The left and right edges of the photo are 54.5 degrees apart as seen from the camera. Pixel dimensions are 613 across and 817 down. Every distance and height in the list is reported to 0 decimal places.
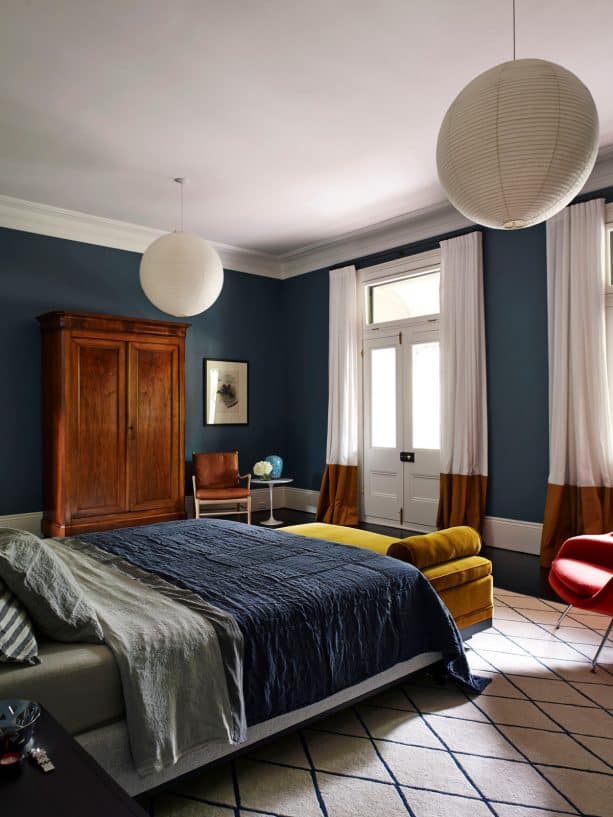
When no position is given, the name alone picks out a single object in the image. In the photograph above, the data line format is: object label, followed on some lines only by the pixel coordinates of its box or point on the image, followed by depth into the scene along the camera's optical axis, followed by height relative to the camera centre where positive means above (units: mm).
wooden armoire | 5141 +42
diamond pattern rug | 1881 -1194
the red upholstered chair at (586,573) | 2799 -771
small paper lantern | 4055 +1069
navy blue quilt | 2043 -698
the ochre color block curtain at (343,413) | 6492 +140
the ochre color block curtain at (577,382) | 4414 +324
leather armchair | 5996 -566
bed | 1694 -734
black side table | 1097 -705
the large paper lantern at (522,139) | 1932 +954
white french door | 5863 -18
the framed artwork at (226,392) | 6859 +404
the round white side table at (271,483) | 6408 -619
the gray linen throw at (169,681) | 1707 -768
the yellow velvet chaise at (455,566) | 2844 -699
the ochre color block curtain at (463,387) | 5297 +348
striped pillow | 1671 -600
